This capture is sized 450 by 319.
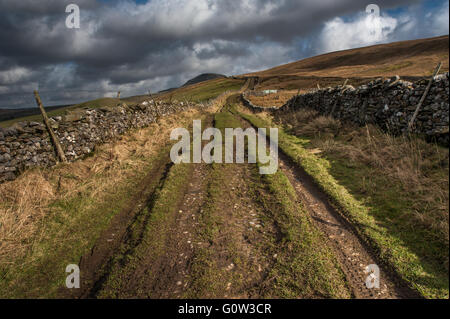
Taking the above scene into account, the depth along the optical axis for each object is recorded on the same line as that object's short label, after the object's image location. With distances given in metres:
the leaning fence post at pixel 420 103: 8.80
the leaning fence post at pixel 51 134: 9.54
